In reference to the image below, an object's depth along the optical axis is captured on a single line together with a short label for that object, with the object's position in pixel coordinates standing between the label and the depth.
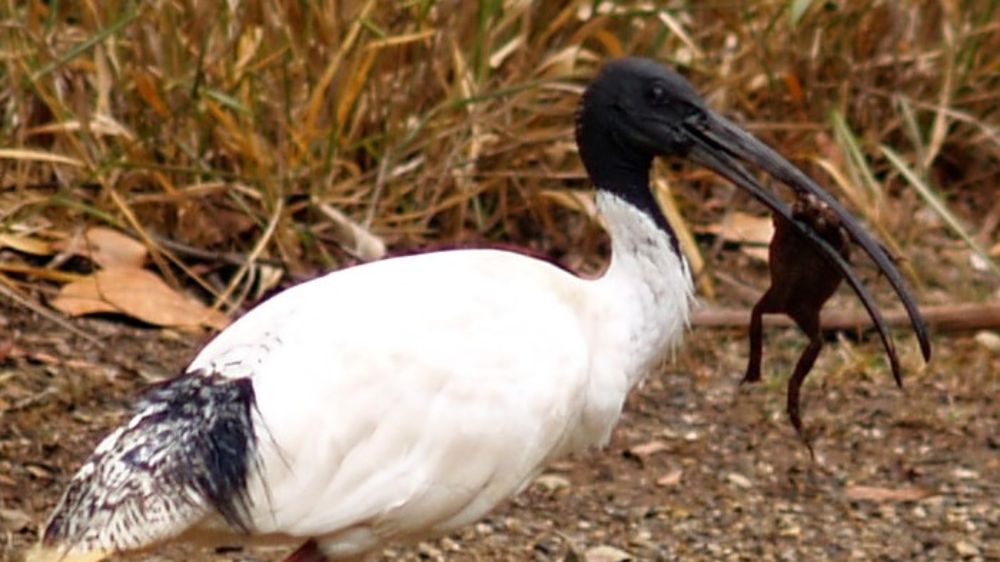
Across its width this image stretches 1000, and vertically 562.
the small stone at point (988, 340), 13.54
